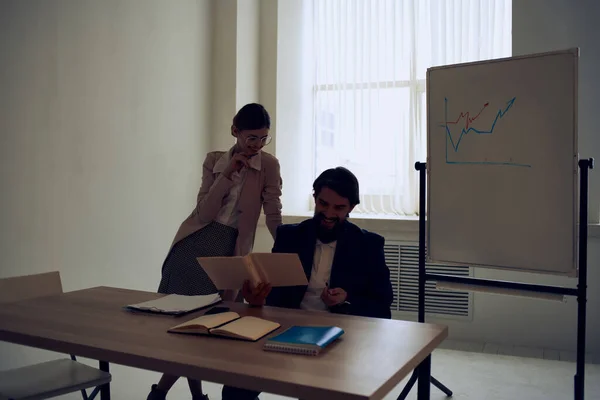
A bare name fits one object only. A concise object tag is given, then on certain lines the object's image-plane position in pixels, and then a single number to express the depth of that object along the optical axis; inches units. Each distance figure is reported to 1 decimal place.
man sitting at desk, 86.7
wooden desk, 50.4
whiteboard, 100.3
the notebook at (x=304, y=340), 57.7
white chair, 78.0
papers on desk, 76.0
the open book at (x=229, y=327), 63.3
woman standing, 100.7
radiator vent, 168.6
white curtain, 180.5
